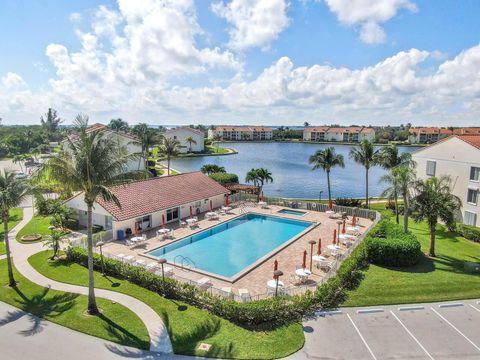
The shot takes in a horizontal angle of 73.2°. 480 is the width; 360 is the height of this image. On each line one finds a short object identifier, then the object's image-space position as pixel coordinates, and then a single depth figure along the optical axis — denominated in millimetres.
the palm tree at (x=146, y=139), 61656
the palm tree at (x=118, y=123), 161112
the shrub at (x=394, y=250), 23125
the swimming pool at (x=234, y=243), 24875
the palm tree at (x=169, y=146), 59634
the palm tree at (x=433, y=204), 24188
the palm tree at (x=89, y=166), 15508
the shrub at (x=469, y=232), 29095
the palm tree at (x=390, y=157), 40156
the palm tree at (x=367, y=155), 42038
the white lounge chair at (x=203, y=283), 19141
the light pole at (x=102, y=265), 21406
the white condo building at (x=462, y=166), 31933
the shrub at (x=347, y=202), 40469
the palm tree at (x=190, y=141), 115294
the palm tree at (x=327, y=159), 41625
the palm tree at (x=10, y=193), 18953
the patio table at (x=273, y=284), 19125
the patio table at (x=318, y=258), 22766
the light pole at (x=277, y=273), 16656
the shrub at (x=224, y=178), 48844
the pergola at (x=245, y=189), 46344
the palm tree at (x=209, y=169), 54878
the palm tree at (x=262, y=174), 45125
